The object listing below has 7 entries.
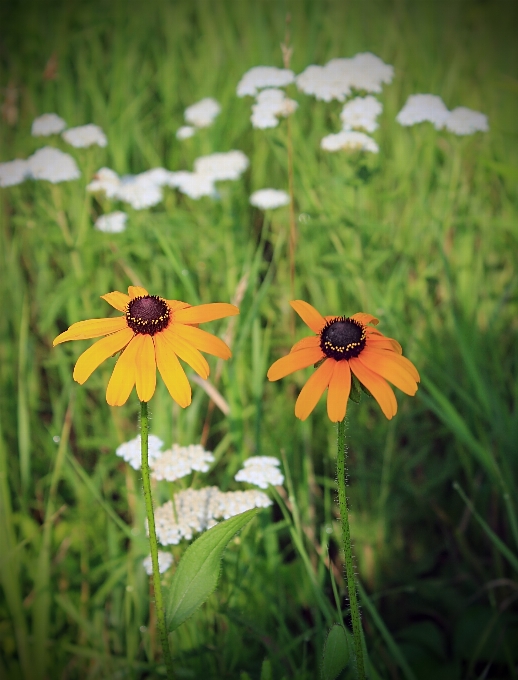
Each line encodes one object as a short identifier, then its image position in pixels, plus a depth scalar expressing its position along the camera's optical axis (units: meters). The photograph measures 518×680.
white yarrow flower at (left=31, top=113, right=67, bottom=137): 0.73
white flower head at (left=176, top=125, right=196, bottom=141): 0.78
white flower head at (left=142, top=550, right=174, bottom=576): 0.44
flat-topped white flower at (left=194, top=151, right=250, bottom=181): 0.72
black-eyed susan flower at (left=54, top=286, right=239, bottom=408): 0.34
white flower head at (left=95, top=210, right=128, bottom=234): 0.68
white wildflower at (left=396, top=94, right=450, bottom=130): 0.64
